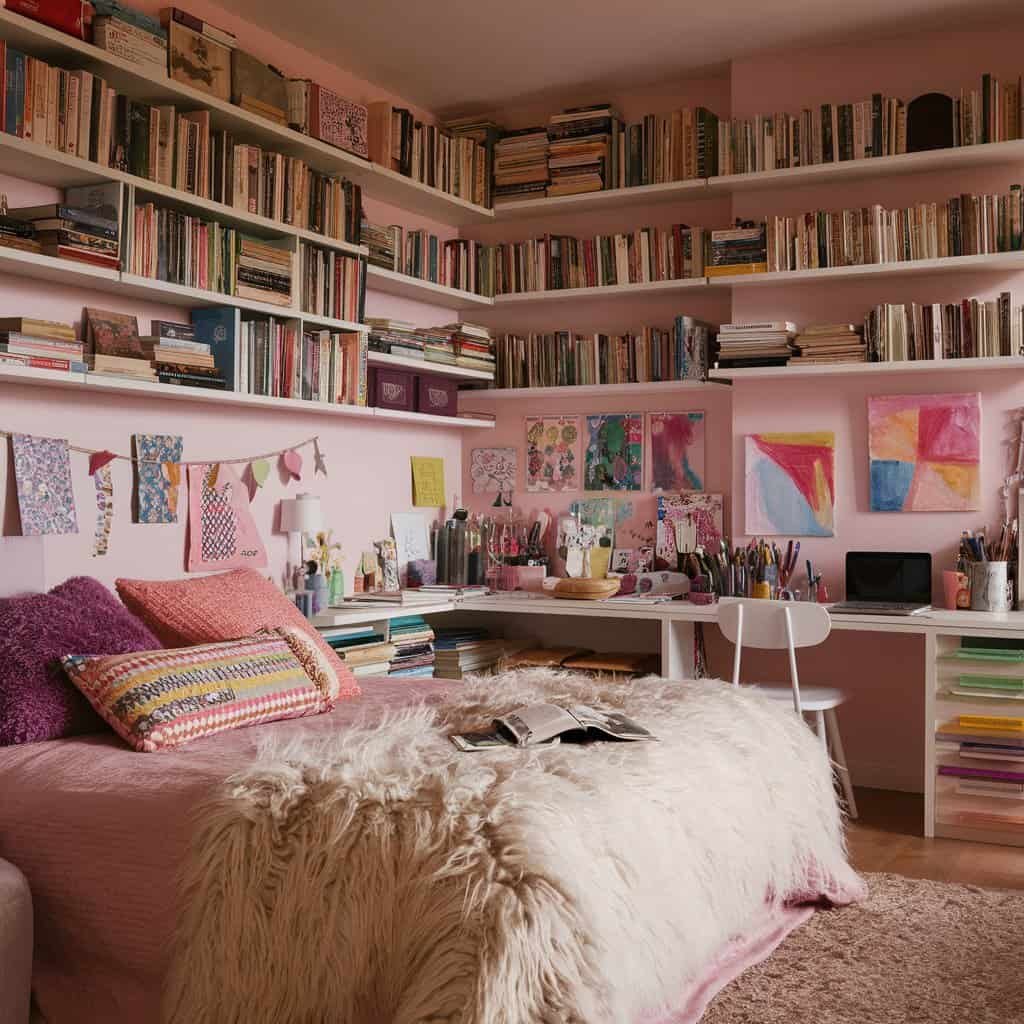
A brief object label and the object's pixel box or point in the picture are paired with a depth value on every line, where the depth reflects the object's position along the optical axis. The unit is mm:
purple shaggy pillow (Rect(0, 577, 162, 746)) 2570
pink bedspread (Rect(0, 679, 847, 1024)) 2041
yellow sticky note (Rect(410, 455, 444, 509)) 4938
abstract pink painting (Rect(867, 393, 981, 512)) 4211
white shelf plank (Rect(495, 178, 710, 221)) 4590
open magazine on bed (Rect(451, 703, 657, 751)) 2359
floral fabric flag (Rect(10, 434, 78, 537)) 3219
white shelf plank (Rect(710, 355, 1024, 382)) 4051
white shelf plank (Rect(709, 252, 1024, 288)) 4012
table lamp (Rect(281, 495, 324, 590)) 4098
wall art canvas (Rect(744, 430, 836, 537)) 4441
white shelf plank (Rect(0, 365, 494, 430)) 3121
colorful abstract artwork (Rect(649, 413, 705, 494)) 4762
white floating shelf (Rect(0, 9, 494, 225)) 3127
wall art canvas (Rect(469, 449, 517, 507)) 5156
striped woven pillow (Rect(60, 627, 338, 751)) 2521
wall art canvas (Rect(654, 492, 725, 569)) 4695
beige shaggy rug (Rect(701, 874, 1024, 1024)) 2420
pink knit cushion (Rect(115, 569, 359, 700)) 3057
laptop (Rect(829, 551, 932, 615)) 4199
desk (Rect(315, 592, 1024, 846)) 3699
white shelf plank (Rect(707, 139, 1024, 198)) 4055
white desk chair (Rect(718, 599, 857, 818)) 3746
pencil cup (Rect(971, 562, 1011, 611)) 3961
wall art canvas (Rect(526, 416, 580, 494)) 5012
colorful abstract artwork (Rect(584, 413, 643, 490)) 4875
